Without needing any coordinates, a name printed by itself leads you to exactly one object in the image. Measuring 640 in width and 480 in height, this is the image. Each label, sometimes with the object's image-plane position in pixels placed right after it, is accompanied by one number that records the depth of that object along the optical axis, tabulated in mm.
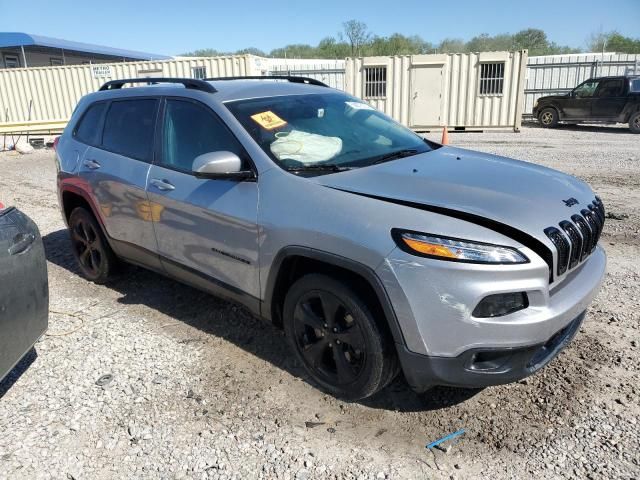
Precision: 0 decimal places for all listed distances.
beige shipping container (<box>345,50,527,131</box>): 17453
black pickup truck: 16391
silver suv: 2359
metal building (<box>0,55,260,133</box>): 18250
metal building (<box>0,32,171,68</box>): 24578
